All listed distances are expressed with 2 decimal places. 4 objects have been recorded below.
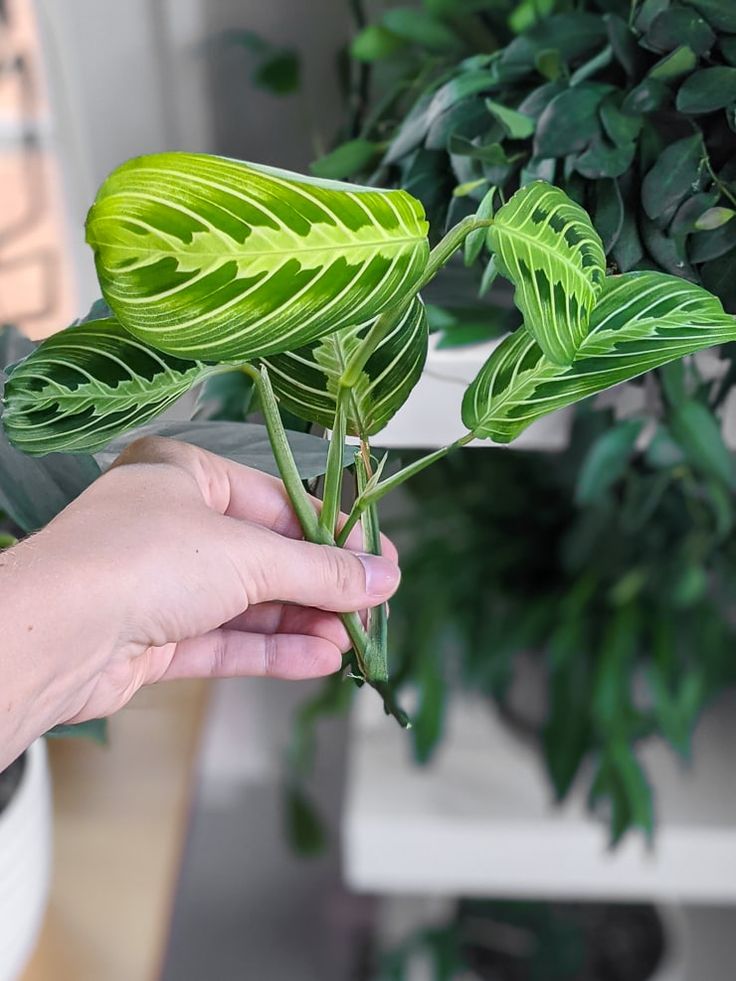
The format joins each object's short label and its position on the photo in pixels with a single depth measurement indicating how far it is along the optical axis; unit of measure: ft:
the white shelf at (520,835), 2.52
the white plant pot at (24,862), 1.73
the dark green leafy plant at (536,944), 3.17
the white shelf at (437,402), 1.18
